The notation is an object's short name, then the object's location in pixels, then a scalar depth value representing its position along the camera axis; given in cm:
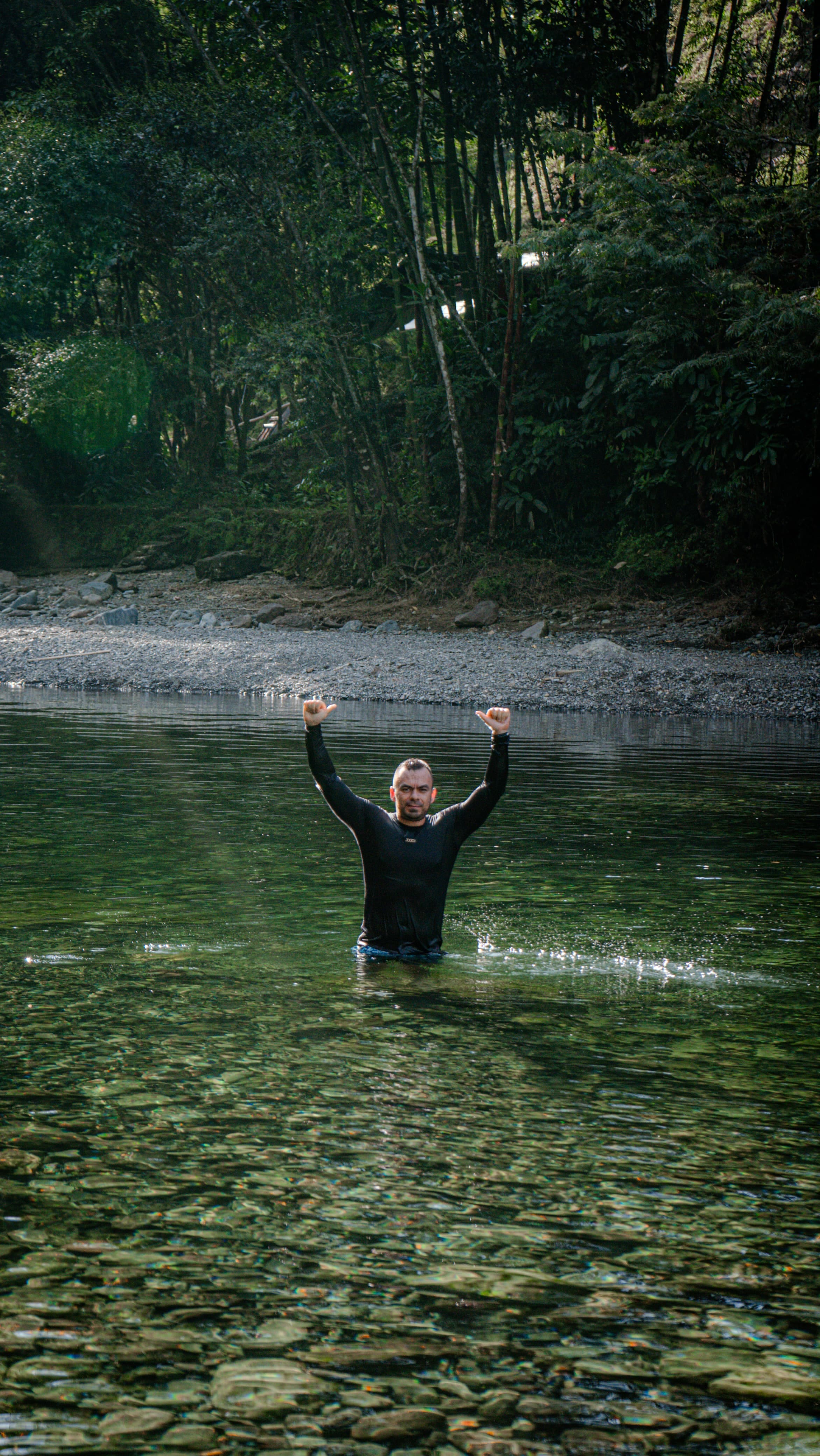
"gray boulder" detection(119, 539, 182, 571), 3319
